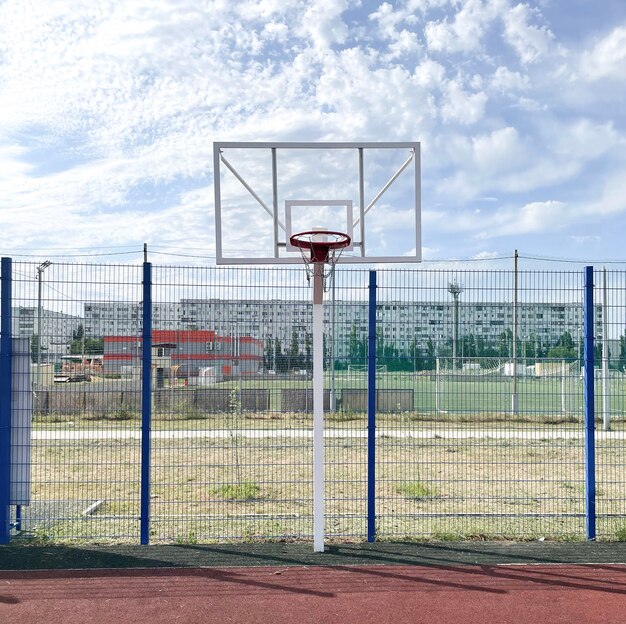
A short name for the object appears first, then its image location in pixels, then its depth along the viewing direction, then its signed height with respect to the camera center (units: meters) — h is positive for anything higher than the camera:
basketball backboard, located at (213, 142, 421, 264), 7.32 +1.52
